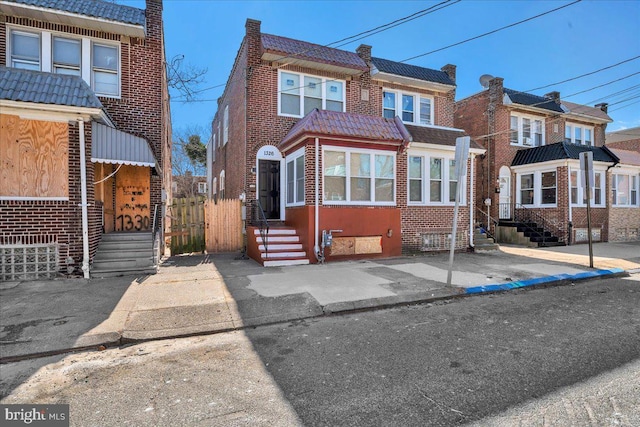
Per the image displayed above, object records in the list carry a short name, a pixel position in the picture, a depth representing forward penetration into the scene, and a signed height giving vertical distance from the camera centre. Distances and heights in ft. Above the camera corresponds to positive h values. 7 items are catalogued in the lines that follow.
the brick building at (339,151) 33.86 +6.63
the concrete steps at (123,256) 26.91 -3.81
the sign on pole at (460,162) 22.27 +3.20
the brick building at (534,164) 53.01 +7.48
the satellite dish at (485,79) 62.75 +24.46
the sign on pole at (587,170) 30.53 +3.53
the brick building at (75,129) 24.20 +6.34
